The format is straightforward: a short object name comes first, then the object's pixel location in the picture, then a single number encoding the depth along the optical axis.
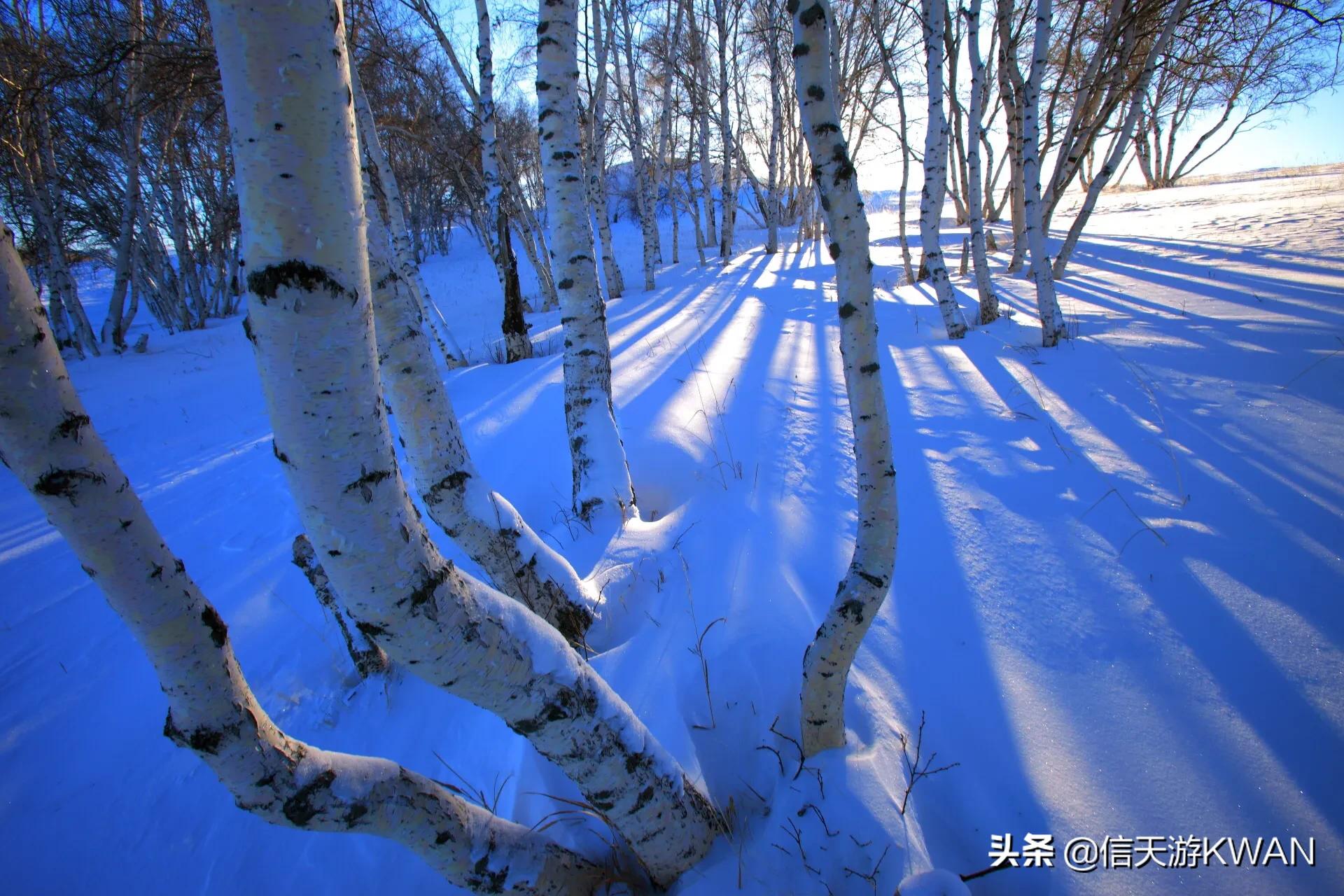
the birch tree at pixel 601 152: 9.45
